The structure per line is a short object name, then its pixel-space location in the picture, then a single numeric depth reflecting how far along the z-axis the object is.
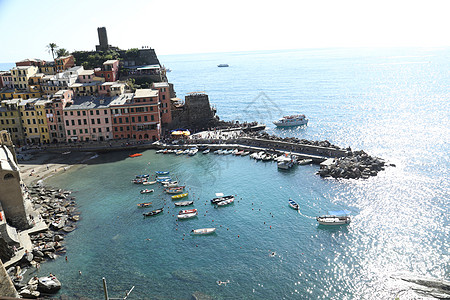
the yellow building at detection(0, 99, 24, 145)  93.00
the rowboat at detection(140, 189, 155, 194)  68.64
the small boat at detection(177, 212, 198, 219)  58.59
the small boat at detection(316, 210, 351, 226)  54.44
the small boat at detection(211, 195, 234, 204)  63.43
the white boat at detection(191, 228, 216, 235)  53.62
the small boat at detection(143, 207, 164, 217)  59.88
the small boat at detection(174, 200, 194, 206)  63.06
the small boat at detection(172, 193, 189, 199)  65.88
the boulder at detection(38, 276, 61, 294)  41.84
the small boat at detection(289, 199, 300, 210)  60.09
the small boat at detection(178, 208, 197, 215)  59.44
